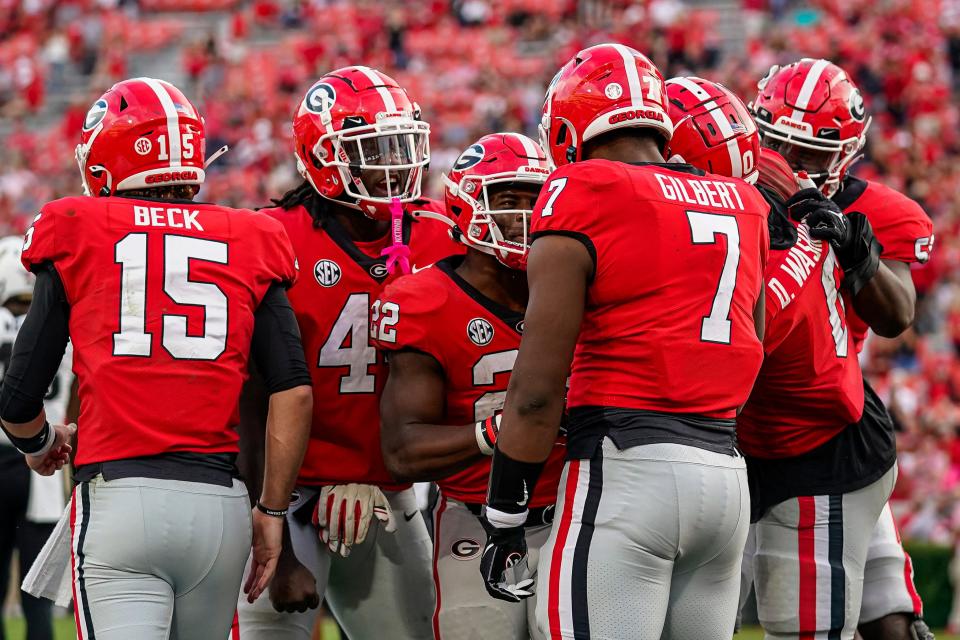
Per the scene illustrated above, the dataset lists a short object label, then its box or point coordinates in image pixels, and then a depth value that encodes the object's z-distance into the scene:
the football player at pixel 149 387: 6.74
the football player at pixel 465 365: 7.62
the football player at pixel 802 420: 7.95
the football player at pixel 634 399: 6.38
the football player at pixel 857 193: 8.82
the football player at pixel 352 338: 8.27
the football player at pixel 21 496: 12.38
